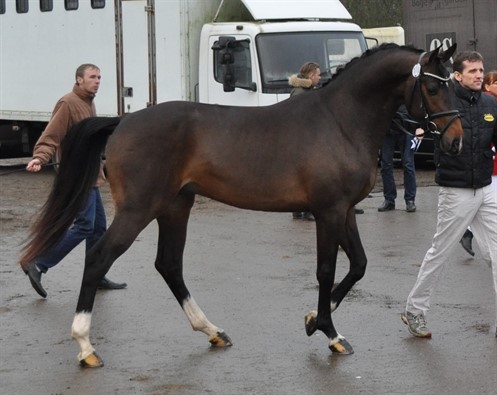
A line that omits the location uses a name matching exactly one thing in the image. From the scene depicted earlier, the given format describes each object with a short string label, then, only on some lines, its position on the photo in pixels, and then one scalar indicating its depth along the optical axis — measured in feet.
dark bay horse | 36.13
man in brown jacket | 45.61
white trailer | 85.98
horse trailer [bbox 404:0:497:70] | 104.58
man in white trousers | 37.49
